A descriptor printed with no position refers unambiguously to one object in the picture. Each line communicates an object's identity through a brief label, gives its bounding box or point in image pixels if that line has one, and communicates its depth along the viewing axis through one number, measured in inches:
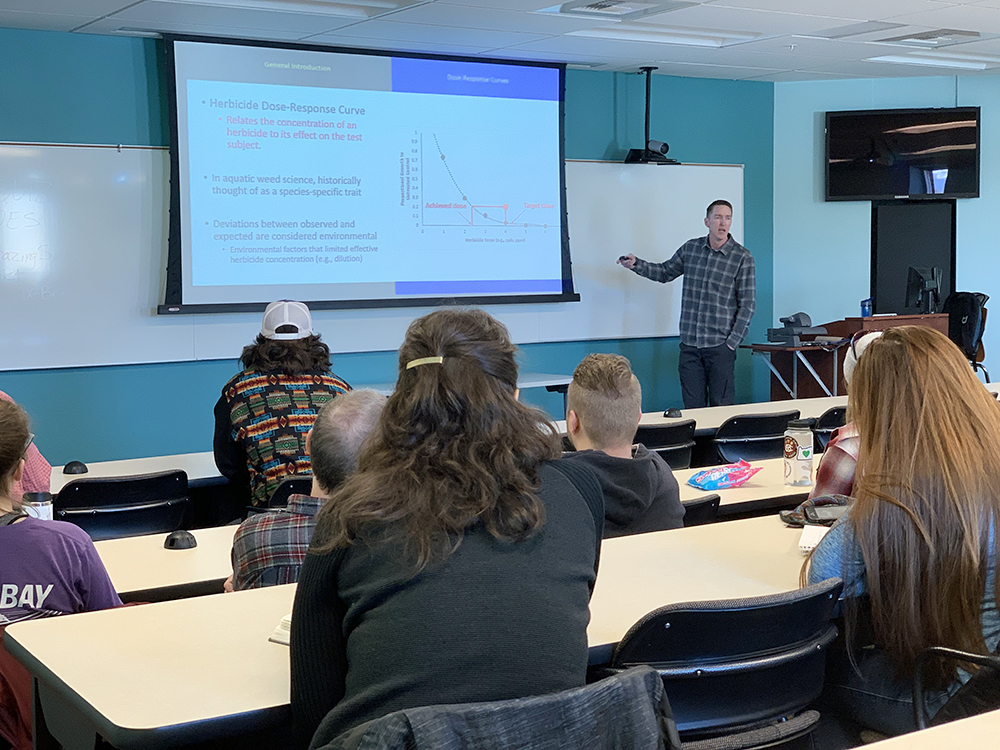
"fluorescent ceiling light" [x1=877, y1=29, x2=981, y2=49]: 273.9
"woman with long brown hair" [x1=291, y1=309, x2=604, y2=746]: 56.9
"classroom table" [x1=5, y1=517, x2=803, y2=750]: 61.0
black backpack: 330.6
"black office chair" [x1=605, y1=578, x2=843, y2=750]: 68.2
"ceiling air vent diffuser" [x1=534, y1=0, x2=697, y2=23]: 228.8
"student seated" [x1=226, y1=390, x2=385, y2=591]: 84.2
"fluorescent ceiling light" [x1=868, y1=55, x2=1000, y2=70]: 307.6
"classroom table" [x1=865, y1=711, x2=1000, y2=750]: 56.0
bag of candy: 137.1
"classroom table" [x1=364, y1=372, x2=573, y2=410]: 275.6
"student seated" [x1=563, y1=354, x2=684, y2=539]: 107.0
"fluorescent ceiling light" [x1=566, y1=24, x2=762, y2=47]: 256.2
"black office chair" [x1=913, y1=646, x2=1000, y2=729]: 70.6
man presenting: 289.6
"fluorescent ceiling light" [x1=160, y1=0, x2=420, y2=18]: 220.1
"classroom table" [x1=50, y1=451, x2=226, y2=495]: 153.7
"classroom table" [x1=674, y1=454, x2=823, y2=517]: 128.0
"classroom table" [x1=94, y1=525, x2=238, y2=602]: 94.9
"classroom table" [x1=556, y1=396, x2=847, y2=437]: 187.2
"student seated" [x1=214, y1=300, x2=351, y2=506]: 142.6
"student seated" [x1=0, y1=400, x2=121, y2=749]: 80.5
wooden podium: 310.7
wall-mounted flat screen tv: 342.3
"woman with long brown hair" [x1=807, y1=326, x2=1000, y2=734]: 78.5
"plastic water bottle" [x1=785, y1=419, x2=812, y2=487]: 135.6
